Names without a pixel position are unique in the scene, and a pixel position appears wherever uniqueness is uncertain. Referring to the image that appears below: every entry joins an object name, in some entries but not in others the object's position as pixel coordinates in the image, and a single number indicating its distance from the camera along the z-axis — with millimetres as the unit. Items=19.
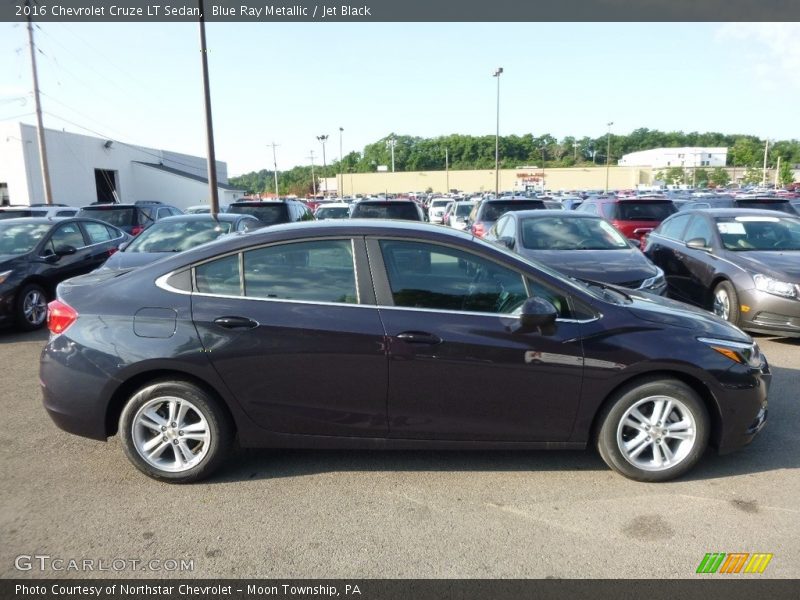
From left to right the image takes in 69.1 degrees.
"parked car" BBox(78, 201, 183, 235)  13680
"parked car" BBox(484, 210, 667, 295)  6797
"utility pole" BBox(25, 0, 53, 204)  25422
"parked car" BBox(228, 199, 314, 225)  12727
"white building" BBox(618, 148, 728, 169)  111438
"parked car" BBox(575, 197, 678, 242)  12758
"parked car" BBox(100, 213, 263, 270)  7672
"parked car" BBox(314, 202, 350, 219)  19812
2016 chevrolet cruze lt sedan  3508
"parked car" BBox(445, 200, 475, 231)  22173
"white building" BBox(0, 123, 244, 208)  30875
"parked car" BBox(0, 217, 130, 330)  7734
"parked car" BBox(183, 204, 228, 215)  22611
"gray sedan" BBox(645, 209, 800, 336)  6598
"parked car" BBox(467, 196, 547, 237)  13836
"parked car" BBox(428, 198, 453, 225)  32066
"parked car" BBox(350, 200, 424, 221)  11805
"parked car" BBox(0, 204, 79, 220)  15562
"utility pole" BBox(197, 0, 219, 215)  17344
